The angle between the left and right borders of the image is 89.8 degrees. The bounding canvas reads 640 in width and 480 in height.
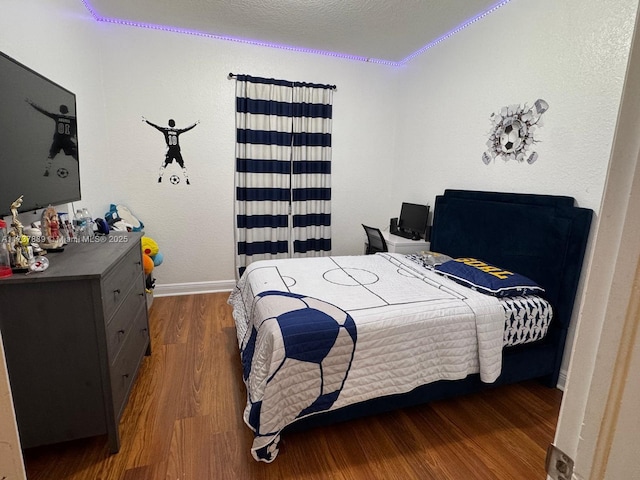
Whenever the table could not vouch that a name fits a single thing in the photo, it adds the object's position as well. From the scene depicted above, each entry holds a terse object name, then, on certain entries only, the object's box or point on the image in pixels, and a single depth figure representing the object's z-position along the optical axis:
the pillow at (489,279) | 2.04
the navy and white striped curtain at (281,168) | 3.45
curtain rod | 3.33
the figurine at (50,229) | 1.59
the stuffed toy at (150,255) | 2.71
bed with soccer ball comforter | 1.52
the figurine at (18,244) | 1.29
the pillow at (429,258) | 2.65
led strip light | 2.76
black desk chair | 3.31
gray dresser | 1.28
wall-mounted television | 1.35
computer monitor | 3.40
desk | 3.37
